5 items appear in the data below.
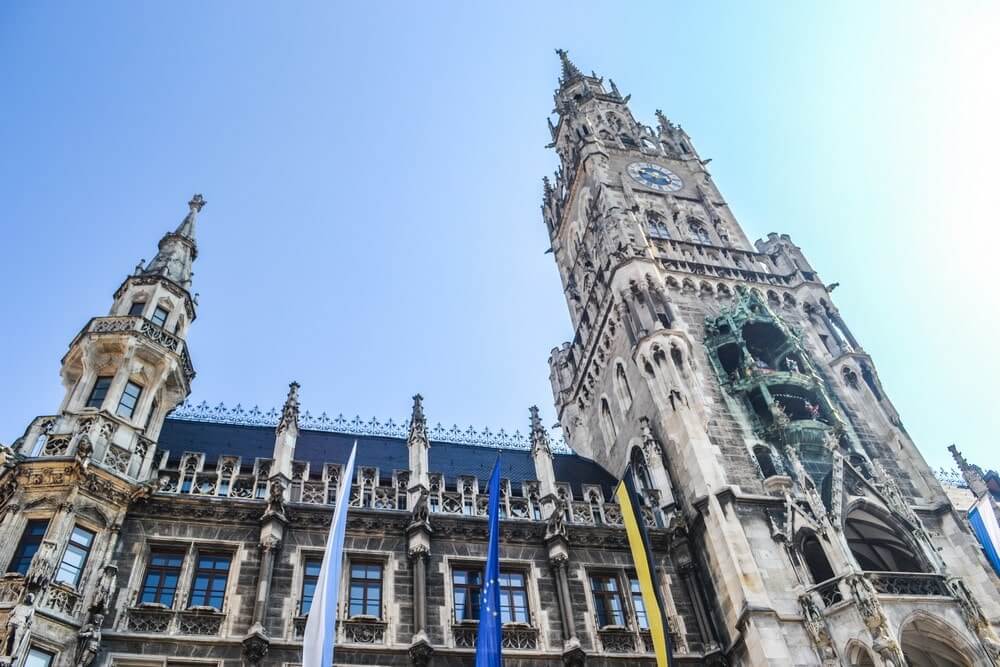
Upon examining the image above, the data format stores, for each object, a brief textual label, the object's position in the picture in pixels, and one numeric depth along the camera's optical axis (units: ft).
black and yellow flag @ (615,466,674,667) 64.18
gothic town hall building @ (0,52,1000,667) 65.82
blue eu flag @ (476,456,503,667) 59.00
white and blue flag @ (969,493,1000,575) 80.48
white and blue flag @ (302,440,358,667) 55.06
